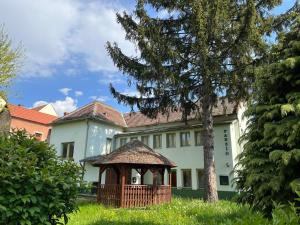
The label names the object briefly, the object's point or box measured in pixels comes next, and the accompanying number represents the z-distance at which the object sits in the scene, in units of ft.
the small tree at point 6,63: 37.86
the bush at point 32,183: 14.10
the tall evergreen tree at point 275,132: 20.76
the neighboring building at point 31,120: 138.86
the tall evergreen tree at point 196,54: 56.49
